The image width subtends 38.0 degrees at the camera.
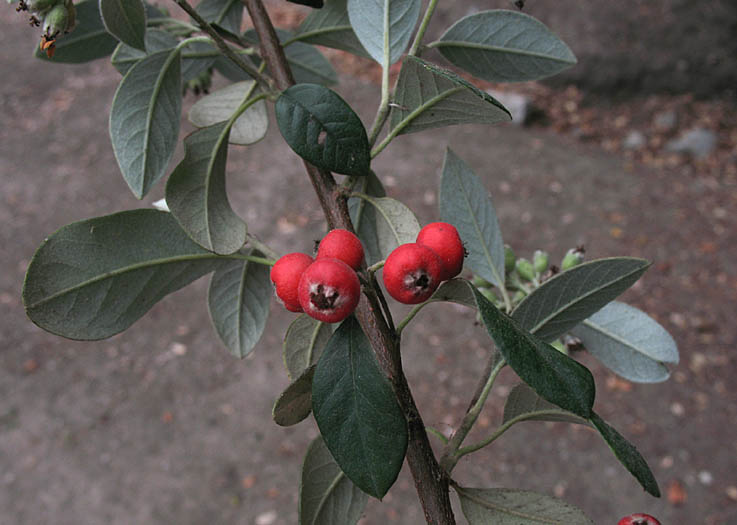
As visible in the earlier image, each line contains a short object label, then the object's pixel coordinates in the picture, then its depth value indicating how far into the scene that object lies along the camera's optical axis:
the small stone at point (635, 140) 1.05
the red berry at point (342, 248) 0.14
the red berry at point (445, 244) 0.14
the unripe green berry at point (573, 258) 0.23
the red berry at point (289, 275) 0.15
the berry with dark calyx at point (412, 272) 0.14
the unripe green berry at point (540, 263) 0.23
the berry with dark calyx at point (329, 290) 0.14
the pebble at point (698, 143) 1.00
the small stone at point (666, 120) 1.06
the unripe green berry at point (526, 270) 0.22
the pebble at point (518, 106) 1.10
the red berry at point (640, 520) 0.15
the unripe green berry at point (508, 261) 0.22
